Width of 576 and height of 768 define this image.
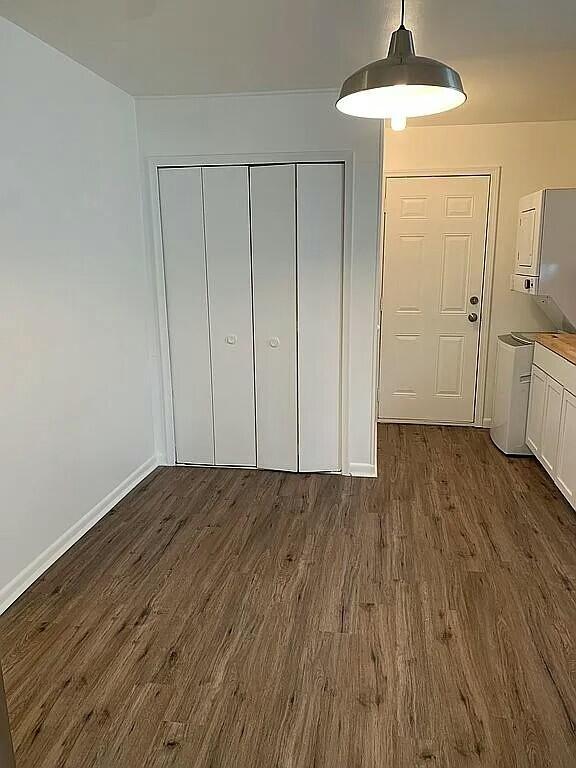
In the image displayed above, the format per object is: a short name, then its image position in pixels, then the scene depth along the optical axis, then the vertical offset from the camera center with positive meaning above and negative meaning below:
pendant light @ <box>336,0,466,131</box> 1.74 +0.50
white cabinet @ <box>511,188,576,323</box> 4.05 +0.03
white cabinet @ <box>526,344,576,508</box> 3.45 -1.05
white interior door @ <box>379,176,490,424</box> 4.85 -0.36
